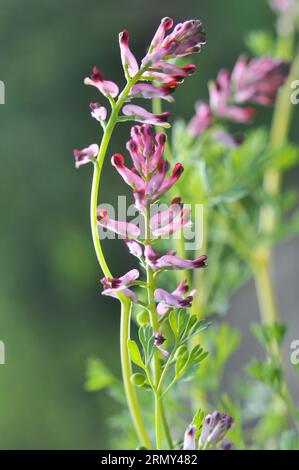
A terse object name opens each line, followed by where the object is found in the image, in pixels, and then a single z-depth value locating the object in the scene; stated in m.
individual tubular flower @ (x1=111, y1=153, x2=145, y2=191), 0.21
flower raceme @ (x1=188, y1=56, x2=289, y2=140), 0.29
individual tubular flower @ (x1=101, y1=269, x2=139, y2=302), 0.20
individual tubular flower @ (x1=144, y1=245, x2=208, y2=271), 0.20
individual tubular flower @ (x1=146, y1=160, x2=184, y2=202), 0.21
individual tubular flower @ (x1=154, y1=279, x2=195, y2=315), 0.20
